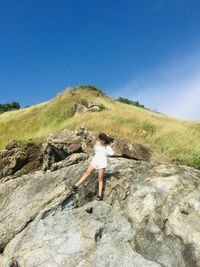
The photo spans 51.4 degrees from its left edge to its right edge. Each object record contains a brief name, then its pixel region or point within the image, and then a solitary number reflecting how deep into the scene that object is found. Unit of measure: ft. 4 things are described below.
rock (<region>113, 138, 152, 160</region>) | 45.23
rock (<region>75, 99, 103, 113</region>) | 72.77
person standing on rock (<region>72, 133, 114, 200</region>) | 32.37
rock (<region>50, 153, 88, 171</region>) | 41.19
